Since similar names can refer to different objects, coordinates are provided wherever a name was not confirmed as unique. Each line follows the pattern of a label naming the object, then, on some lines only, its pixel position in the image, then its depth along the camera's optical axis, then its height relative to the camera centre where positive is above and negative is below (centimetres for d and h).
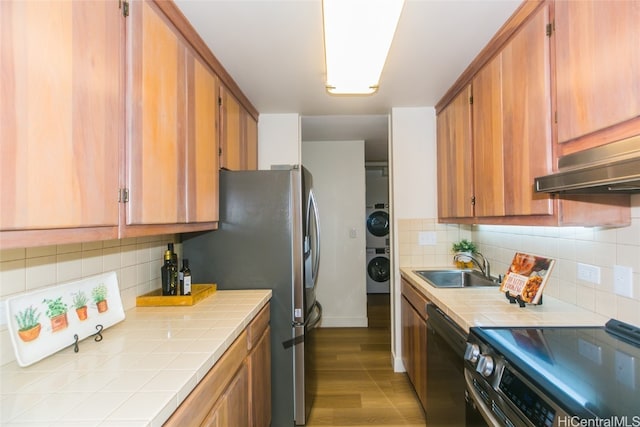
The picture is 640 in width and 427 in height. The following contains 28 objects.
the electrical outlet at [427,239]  279 -22
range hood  80 +12
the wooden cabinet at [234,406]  117 -79
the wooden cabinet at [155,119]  117 +42
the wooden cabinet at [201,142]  163 +43
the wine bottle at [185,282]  175 -36
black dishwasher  135 -79
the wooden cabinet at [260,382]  162 -93
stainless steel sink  249 -51
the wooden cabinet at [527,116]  132 +46
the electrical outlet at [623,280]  127 -29
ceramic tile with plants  100 -36
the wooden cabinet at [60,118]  74 +28
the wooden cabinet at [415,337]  206 -90
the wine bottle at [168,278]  176 -34
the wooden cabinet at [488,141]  172 +44
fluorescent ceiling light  106 +71
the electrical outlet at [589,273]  144 -29
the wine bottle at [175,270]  178 -30
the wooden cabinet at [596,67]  94 +49
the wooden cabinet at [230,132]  210 +62
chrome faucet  235 -38
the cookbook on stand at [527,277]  152 -33
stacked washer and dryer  559 -67
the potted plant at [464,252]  257 -32
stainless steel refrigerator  198 -26
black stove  78 -48
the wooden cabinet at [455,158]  214 +42
